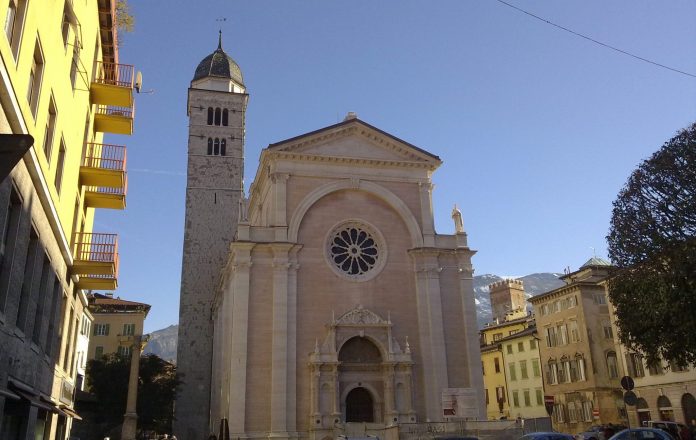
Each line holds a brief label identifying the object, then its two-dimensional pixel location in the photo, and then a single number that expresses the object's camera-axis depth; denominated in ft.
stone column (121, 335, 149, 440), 58.70
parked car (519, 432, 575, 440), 52.55
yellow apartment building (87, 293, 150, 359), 168.55
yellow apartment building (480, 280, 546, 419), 154.51
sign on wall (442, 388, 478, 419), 87.61
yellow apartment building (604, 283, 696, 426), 102.22
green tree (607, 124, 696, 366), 62.23
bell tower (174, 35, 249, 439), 129.39
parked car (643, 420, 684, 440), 76.33
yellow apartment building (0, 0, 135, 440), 33.35
